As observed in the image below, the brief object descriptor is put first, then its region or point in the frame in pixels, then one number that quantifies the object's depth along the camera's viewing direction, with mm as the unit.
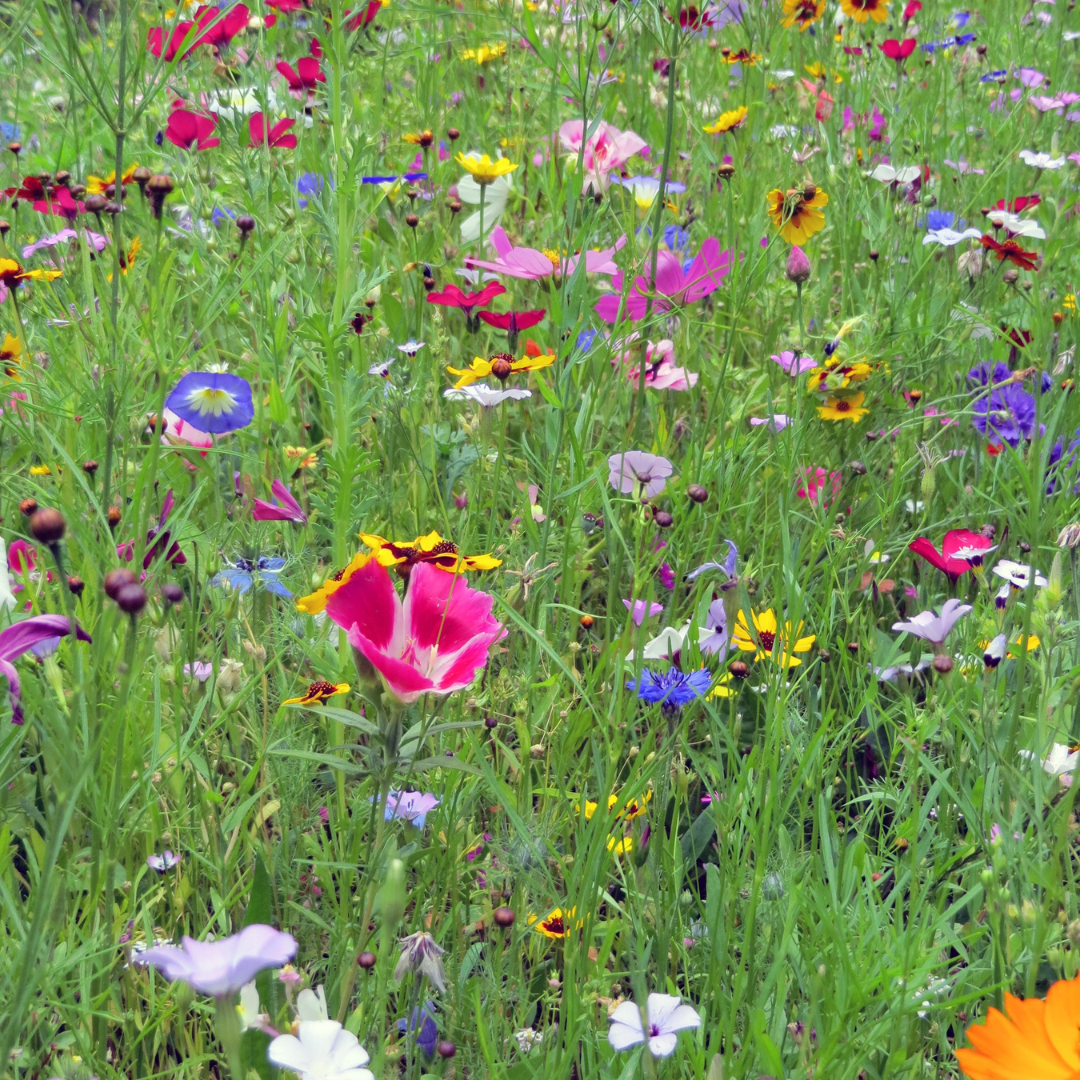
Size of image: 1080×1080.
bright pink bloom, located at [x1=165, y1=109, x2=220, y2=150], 1582
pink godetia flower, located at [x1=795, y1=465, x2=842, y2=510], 1342
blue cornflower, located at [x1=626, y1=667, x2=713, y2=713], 929
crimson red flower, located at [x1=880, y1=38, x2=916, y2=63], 2307
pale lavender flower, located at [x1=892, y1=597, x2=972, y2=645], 1008
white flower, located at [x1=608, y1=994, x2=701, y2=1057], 685
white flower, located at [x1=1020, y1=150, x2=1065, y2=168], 2014
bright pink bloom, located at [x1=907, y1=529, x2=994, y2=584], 1186
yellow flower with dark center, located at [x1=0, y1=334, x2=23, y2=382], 1354
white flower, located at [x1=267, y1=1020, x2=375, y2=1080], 567
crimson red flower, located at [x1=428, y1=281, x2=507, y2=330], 1421
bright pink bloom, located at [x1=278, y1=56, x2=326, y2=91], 1746
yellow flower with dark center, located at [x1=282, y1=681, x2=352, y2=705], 833
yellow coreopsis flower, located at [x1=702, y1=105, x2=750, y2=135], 1741
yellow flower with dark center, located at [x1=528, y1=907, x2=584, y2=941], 820
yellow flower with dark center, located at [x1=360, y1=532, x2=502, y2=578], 873
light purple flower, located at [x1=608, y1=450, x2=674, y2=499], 1185
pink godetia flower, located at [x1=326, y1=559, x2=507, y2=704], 750
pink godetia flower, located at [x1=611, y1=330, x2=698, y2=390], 1544
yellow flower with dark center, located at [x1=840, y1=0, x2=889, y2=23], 2379
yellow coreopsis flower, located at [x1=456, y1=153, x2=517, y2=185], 1623
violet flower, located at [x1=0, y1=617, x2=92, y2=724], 640
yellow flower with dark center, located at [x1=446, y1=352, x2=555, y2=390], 1135
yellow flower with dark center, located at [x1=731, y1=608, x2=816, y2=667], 928
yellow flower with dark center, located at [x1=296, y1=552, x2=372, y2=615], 776
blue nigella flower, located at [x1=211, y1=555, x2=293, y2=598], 1036
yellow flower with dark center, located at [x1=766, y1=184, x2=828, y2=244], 1444
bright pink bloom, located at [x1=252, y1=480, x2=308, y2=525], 1153
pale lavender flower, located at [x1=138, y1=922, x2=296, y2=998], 497
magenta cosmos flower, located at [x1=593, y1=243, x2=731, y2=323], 1436
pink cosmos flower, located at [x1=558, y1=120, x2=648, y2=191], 1704
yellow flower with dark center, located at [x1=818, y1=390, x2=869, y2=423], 1444
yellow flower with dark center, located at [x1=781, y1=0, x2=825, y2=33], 2307
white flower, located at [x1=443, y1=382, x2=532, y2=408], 1176
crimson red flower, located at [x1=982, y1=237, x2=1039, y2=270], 1518
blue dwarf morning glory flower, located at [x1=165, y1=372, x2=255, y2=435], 1202
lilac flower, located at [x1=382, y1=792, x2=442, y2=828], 919
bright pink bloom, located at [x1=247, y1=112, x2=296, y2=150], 1619
